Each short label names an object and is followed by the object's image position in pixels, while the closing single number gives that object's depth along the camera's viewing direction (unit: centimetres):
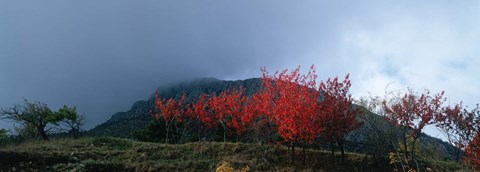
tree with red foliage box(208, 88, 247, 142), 2566
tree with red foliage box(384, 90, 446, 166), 1736
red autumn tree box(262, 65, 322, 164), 1694
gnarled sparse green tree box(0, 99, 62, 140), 2852
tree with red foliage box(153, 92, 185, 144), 2586
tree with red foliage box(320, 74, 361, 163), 1861
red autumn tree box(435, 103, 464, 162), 2145
